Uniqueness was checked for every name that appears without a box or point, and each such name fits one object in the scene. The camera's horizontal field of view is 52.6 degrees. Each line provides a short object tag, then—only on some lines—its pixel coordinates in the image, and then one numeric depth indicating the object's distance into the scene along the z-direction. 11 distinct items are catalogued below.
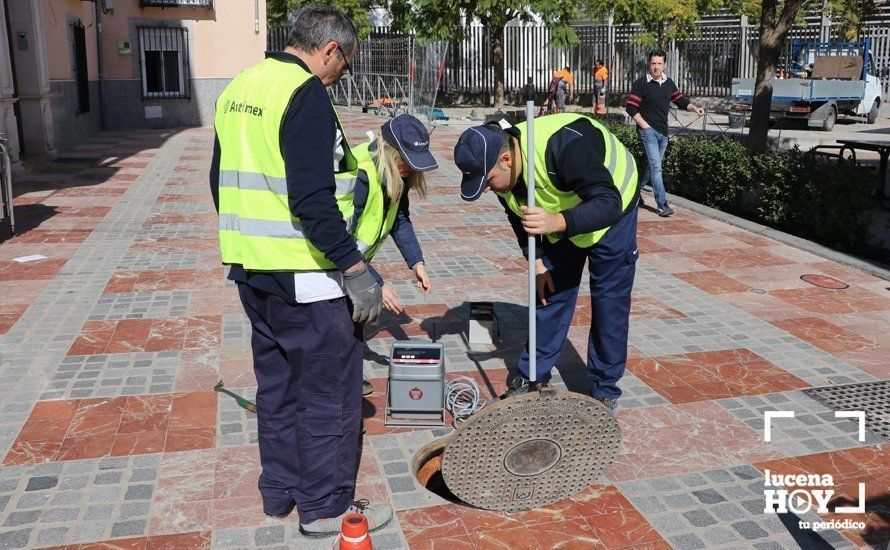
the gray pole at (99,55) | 21.09
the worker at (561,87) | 23.83
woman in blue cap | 3.69
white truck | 22.95
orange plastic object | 3.20
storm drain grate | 4.88
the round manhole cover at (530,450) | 3.47
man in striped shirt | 10.65
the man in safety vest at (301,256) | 3.20
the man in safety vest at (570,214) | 3.87
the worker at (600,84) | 26.77
